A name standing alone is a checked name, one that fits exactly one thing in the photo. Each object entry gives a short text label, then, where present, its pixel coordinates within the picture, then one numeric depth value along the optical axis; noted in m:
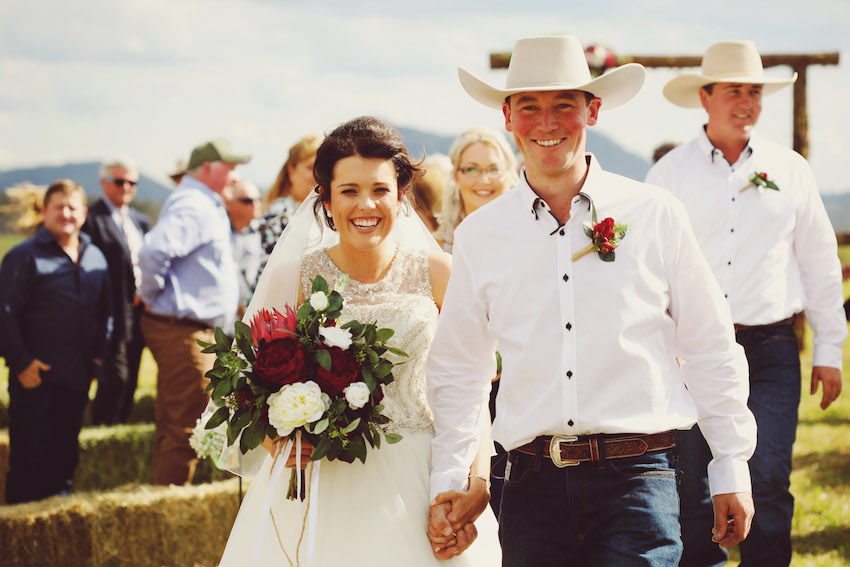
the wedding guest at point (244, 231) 9.62
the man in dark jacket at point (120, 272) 9.96
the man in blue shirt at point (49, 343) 7.65
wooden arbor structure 11.71
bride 3.79
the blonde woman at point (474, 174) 6.18
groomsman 5.26
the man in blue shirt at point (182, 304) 7.73
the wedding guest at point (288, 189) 6.96
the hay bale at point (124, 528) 6.60
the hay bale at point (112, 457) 9.40
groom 3.28
